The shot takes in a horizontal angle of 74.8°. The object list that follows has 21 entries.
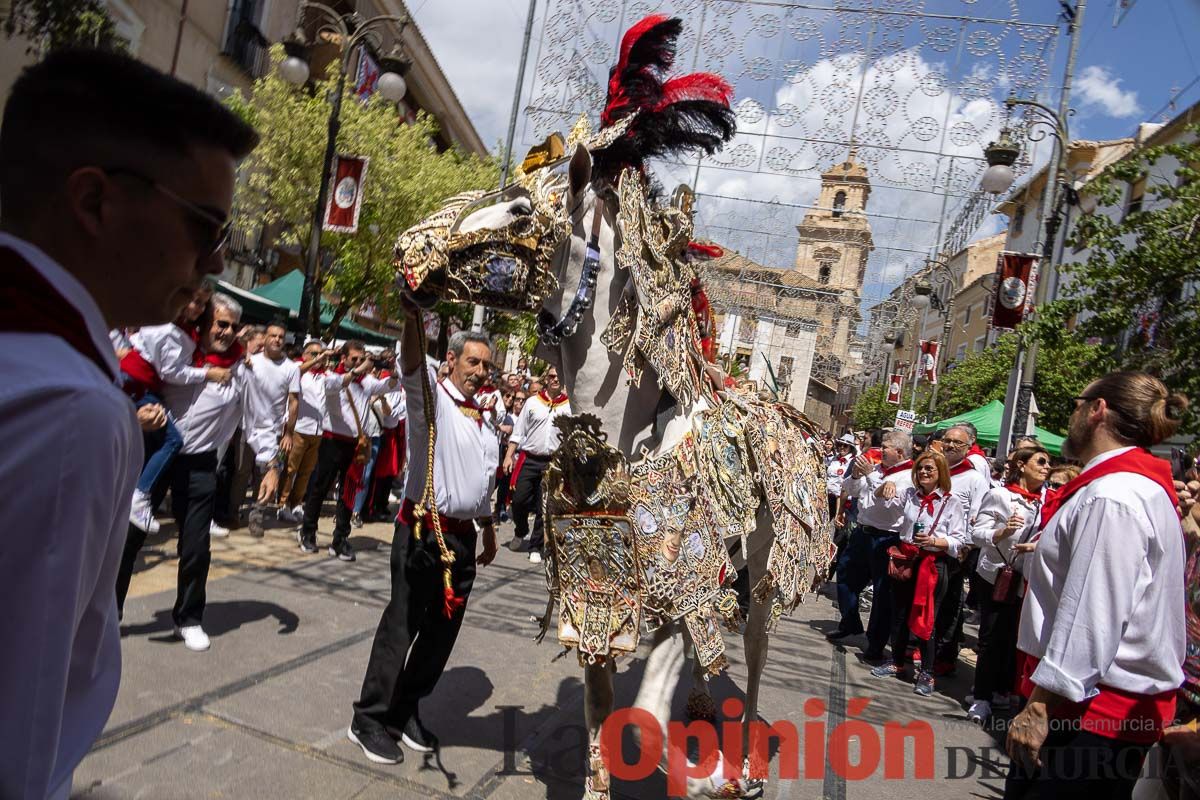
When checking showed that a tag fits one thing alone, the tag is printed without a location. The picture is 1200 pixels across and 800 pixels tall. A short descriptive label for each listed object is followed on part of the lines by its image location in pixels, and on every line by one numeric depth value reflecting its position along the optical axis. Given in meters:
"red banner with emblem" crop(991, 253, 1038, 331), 11.12
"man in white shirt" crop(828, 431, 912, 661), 6.93
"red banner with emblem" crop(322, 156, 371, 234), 11.24
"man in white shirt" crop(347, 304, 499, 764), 3.61
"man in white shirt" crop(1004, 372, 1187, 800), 2.36
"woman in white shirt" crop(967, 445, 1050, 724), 5.72
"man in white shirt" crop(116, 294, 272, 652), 4.42
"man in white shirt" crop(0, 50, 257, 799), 0.75
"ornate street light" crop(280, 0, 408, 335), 10.46
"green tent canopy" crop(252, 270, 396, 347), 14.80
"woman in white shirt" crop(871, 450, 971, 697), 6.49
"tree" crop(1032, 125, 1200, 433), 8.15
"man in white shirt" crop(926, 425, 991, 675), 6.69
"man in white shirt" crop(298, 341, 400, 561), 7.26
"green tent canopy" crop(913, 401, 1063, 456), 14.56
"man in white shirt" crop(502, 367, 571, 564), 8.96
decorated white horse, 2.64
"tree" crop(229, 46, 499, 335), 16.84
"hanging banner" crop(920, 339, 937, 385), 22.19
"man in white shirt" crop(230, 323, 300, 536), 7.34
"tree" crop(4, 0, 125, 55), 8.03
